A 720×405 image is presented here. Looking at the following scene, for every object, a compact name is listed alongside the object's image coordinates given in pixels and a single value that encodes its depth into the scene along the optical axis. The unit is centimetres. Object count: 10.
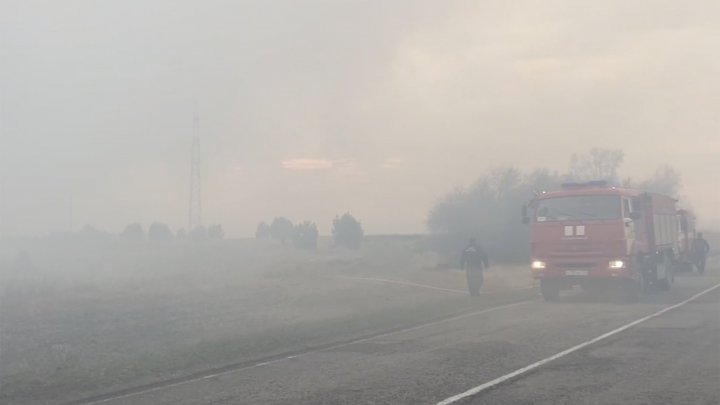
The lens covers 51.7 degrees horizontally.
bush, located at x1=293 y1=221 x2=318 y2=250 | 8975
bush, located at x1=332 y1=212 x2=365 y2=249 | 8962
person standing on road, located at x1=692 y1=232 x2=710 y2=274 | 3431
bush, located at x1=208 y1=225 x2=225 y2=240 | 12531
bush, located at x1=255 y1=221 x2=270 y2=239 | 14312
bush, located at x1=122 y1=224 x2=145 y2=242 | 11571
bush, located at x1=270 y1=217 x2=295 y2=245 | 12686
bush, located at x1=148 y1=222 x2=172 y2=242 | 11978
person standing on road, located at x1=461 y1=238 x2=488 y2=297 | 2438
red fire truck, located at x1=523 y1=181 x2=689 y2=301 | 2102
